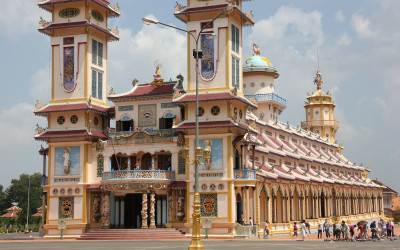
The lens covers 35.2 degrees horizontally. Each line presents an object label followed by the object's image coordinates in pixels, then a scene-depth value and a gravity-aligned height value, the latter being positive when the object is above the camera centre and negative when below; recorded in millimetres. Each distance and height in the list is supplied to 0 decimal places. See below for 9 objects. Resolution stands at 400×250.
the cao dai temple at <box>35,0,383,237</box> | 52031 +5998
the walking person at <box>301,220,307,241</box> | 48791 -1603
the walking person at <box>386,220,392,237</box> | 51344 -1778
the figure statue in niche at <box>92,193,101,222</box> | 56000 +224
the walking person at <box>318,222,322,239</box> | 53475 -1806
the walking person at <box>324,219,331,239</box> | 51047 -1767
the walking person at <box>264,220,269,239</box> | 52344 -1811
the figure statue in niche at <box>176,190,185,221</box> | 53222 +109
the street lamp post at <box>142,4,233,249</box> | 29828 +524
